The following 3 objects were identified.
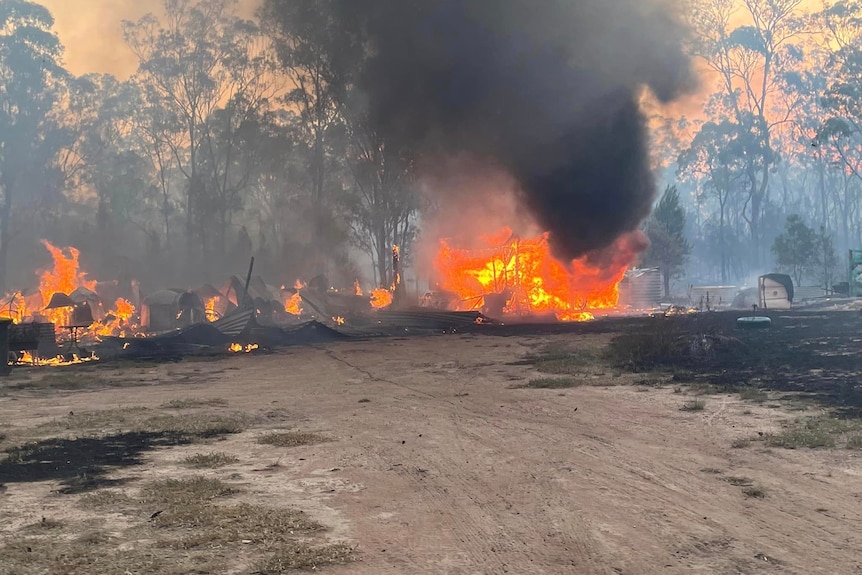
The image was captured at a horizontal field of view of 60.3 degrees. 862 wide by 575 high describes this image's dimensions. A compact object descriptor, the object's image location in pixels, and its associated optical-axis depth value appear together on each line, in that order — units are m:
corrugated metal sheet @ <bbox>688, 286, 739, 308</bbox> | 57.01
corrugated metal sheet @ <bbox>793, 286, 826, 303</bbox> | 56.99
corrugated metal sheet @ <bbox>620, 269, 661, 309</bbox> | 56.89
